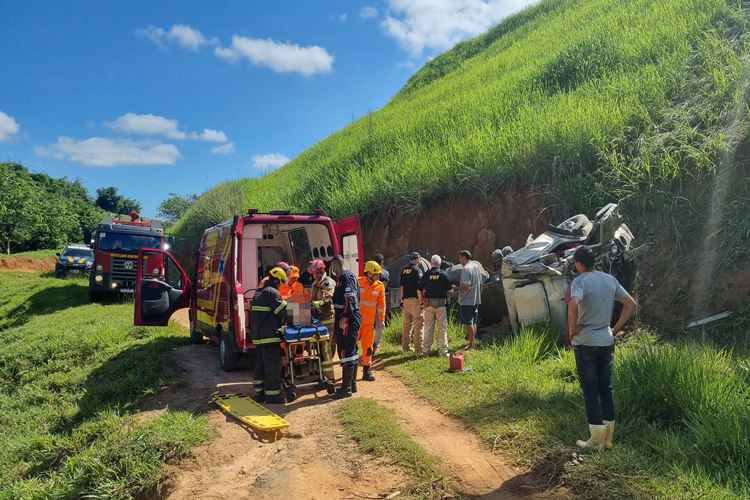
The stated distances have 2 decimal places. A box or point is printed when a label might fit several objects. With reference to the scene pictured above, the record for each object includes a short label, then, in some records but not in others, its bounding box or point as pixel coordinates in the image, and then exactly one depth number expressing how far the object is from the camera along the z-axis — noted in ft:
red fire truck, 50.83
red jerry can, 22.99
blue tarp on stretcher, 20.91
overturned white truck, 25.32
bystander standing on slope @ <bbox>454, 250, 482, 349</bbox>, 26.89
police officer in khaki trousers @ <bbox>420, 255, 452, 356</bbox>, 26.40
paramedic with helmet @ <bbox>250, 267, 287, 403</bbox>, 20.72
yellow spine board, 17.87
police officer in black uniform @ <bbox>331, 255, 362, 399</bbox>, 21.38
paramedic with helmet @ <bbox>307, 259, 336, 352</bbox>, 23.07
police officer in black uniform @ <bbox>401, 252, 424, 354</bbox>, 28.17
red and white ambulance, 23.48
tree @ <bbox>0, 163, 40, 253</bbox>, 106.22
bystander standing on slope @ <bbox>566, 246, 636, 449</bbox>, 13.85
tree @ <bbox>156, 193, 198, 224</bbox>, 135.59
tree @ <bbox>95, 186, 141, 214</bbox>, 185.57
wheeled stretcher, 21.33
